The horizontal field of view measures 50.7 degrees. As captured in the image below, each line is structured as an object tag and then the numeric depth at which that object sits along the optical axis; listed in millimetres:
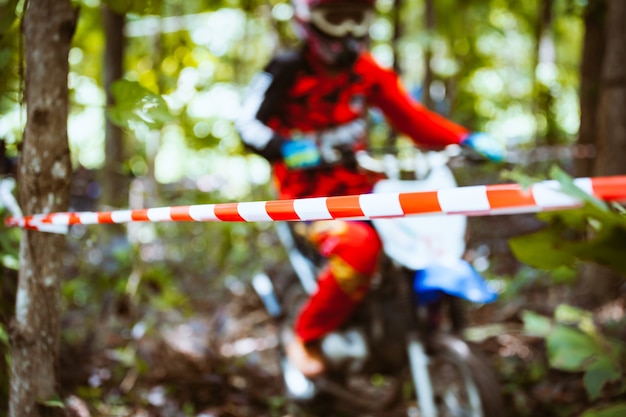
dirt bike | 2641
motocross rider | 2844
